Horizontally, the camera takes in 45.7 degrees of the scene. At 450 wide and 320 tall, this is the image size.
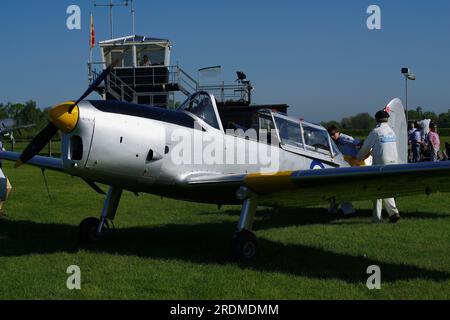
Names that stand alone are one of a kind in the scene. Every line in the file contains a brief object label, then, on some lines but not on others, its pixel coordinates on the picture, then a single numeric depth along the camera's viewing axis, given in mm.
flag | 20531
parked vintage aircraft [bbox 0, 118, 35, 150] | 12519
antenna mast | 28203
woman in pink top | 18094
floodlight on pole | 21969
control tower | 25188
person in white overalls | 8703
